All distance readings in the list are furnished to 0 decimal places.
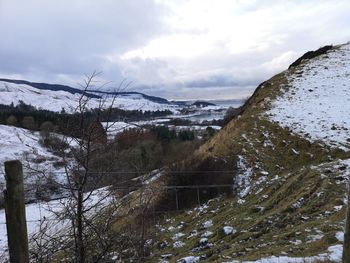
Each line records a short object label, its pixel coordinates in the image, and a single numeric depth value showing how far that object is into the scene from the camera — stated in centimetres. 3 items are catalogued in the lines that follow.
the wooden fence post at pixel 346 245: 326
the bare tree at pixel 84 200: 527
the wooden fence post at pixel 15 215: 333
